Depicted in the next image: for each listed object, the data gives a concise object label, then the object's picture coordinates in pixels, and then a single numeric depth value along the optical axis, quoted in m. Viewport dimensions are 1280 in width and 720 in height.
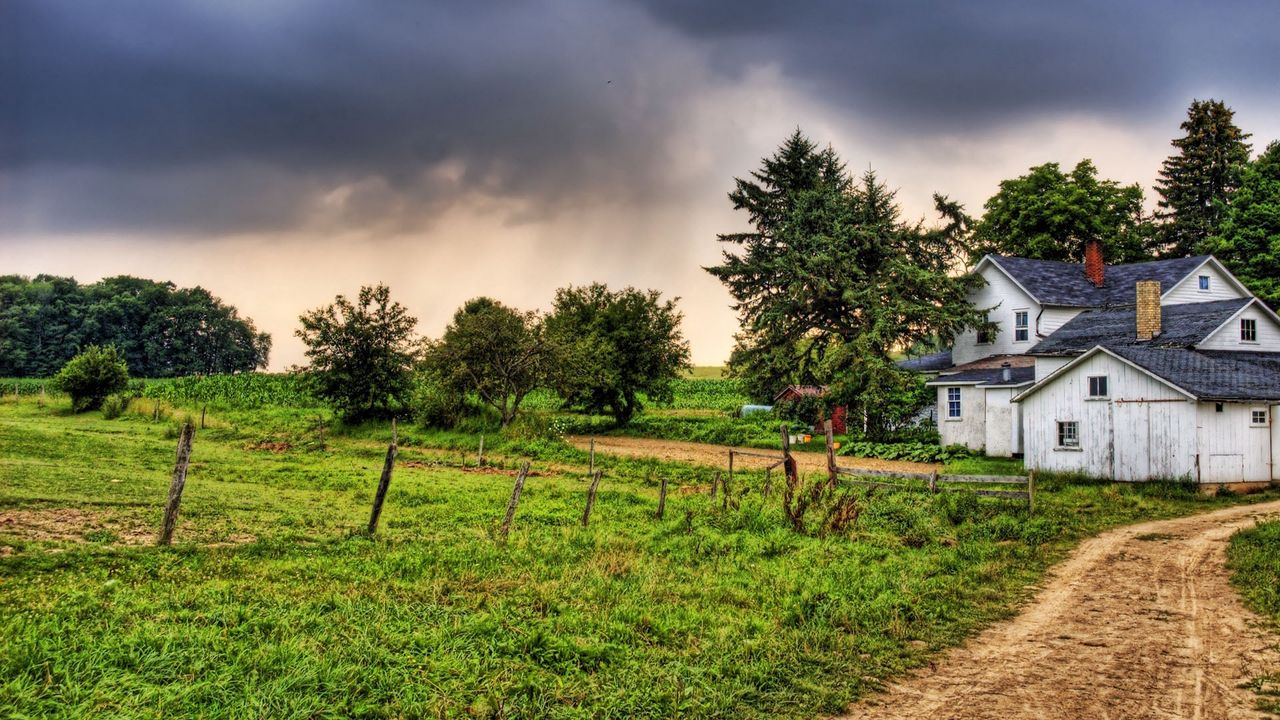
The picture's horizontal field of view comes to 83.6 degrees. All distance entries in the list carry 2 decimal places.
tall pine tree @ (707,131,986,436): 37.53
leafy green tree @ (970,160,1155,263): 50.09
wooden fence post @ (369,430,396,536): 13.03
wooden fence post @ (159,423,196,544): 11.05
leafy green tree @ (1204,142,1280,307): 42.34
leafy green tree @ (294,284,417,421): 39.53
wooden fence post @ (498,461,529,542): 13.54
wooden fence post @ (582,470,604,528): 15.50
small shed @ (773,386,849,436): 40.94
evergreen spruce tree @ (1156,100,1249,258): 53.03
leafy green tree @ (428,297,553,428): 37.03
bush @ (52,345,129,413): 44.66
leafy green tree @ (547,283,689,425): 42.56
